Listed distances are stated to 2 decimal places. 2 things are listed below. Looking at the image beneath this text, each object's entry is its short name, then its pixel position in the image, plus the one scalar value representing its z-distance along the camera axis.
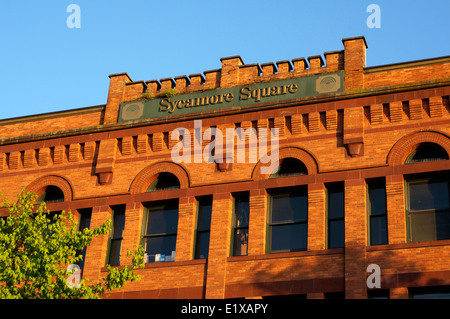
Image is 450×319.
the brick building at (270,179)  24.30
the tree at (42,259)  22.05
